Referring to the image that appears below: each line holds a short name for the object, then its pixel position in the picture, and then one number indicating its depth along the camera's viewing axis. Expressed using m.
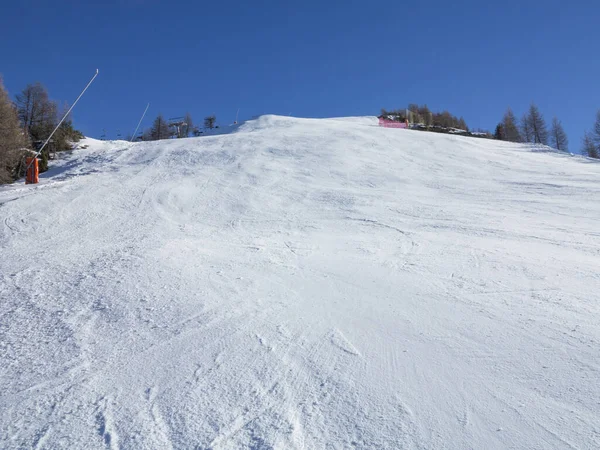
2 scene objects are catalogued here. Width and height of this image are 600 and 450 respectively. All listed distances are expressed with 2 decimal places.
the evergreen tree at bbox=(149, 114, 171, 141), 51.03
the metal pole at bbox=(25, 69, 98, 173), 15.75
